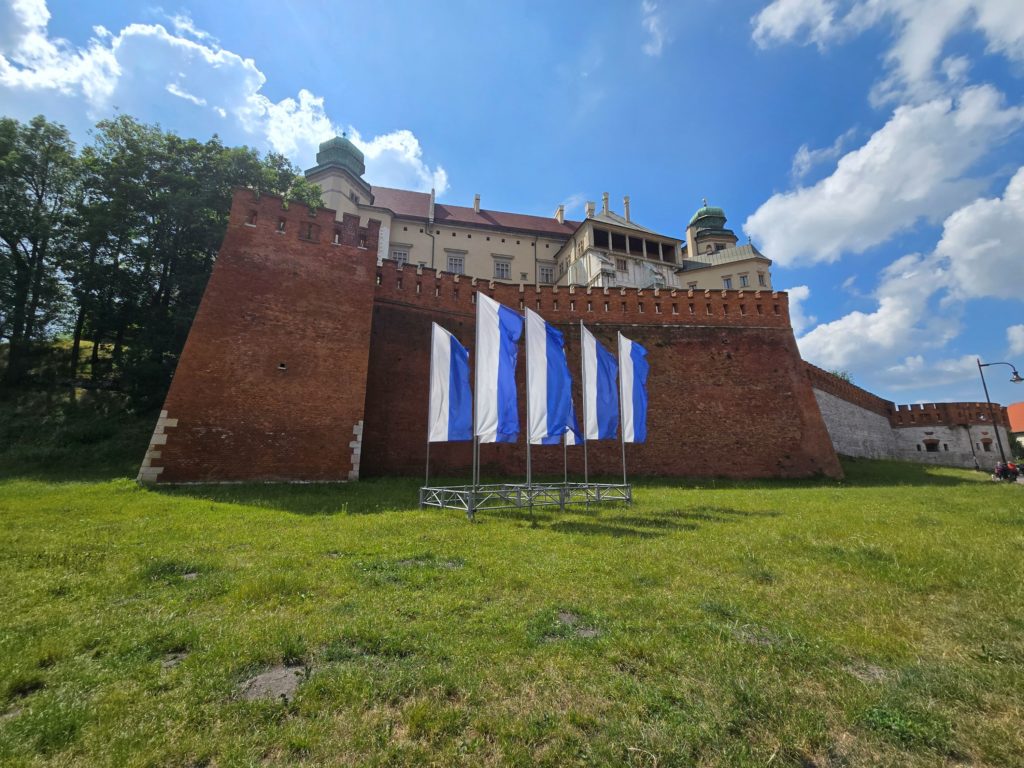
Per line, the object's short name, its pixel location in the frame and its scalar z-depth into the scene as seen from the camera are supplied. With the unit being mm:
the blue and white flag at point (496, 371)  10289
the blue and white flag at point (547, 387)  10969
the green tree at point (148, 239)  19656
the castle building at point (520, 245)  37469
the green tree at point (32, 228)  20031
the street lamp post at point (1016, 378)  25750
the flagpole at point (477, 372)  10525
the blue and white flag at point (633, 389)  13336
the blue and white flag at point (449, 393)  11102
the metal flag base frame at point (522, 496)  10430
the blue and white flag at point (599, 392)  12672
